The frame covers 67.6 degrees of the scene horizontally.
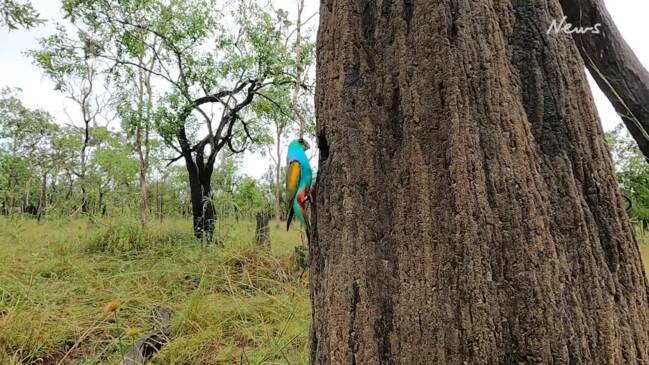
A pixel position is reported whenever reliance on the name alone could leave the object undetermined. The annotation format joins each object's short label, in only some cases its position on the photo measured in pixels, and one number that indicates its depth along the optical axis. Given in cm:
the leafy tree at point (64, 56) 812
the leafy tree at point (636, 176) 800
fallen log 279
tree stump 584
